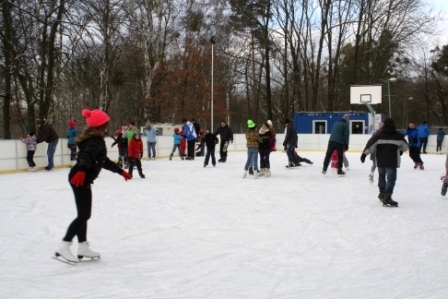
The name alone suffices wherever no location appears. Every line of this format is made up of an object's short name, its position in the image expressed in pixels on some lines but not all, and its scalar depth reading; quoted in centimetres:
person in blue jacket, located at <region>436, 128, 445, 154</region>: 2556
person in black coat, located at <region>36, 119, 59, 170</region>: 1469
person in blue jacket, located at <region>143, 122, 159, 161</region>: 1909
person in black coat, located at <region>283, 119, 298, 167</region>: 1448
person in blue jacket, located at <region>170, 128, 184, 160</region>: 1933
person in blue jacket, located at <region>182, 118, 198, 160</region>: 1905
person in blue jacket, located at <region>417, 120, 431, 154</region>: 2172
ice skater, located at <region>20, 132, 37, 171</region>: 1450
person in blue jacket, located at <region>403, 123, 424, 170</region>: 1509
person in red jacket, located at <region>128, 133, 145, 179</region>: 1231
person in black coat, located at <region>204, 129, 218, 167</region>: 1584
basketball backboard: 2819
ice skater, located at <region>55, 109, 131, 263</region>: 459
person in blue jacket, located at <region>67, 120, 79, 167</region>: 1589
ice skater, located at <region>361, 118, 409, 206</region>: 787
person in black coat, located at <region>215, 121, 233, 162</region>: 1638
